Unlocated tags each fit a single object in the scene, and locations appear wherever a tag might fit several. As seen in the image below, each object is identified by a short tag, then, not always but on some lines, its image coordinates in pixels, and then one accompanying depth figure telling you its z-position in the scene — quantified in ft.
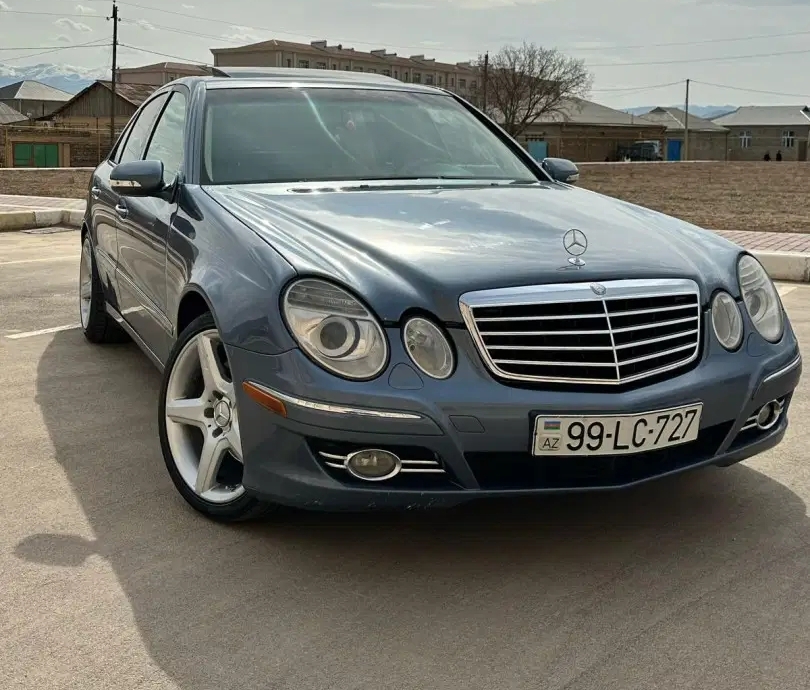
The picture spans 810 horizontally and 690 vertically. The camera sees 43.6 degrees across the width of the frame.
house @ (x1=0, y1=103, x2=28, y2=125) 260.07
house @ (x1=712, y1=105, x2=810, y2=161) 359.05
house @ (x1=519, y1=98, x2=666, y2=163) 265.34
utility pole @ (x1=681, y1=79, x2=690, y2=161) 287.07
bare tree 258.16
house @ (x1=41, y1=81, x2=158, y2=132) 220.84
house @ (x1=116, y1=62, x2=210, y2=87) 325.42
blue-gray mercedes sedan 8.71
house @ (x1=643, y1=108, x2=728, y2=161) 334.85
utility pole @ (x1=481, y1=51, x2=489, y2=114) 240.53
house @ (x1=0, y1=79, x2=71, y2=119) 295.69
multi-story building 351.05
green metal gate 168.55
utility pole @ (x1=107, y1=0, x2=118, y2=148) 190.84
